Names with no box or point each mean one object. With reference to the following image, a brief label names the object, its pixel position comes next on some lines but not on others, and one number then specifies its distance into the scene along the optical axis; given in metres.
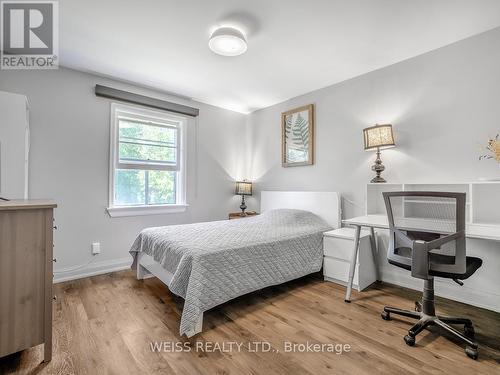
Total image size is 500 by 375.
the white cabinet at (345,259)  2.54
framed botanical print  3.57
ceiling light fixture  2.14
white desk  1.68
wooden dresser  1.37
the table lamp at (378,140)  2.63
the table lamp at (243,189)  4.22
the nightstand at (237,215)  4.06
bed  1.88
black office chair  1.60
